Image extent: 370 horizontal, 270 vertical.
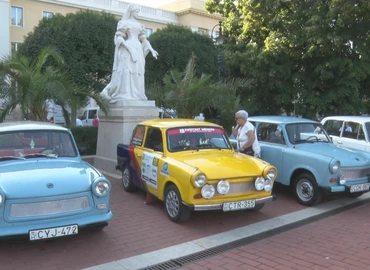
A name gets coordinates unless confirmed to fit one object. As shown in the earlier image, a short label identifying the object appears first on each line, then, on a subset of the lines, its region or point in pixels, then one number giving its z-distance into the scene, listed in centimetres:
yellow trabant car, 531
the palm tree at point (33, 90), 913
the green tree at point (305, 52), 1295
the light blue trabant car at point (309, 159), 657
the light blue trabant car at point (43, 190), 425
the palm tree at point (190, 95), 1186
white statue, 1032
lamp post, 1383
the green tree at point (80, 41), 2150
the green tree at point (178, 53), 2280
